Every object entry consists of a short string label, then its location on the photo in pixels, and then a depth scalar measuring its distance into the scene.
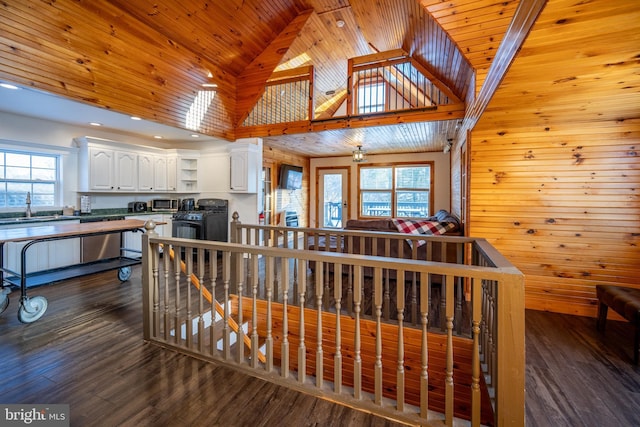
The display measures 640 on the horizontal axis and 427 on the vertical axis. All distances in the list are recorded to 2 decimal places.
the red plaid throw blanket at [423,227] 3.77
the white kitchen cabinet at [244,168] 5.21
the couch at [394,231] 3.80
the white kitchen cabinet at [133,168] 4.48
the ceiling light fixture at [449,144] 5.63
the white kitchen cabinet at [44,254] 3.52
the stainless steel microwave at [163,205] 5.60
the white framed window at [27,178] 3.93
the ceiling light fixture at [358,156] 6.04
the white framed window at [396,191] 7.47
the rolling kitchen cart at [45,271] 2.50
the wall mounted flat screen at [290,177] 7.09
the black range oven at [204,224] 5.01
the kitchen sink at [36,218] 3.80
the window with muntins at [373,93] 6.81
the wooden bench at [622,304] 2.08
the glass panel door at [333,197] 8.29
